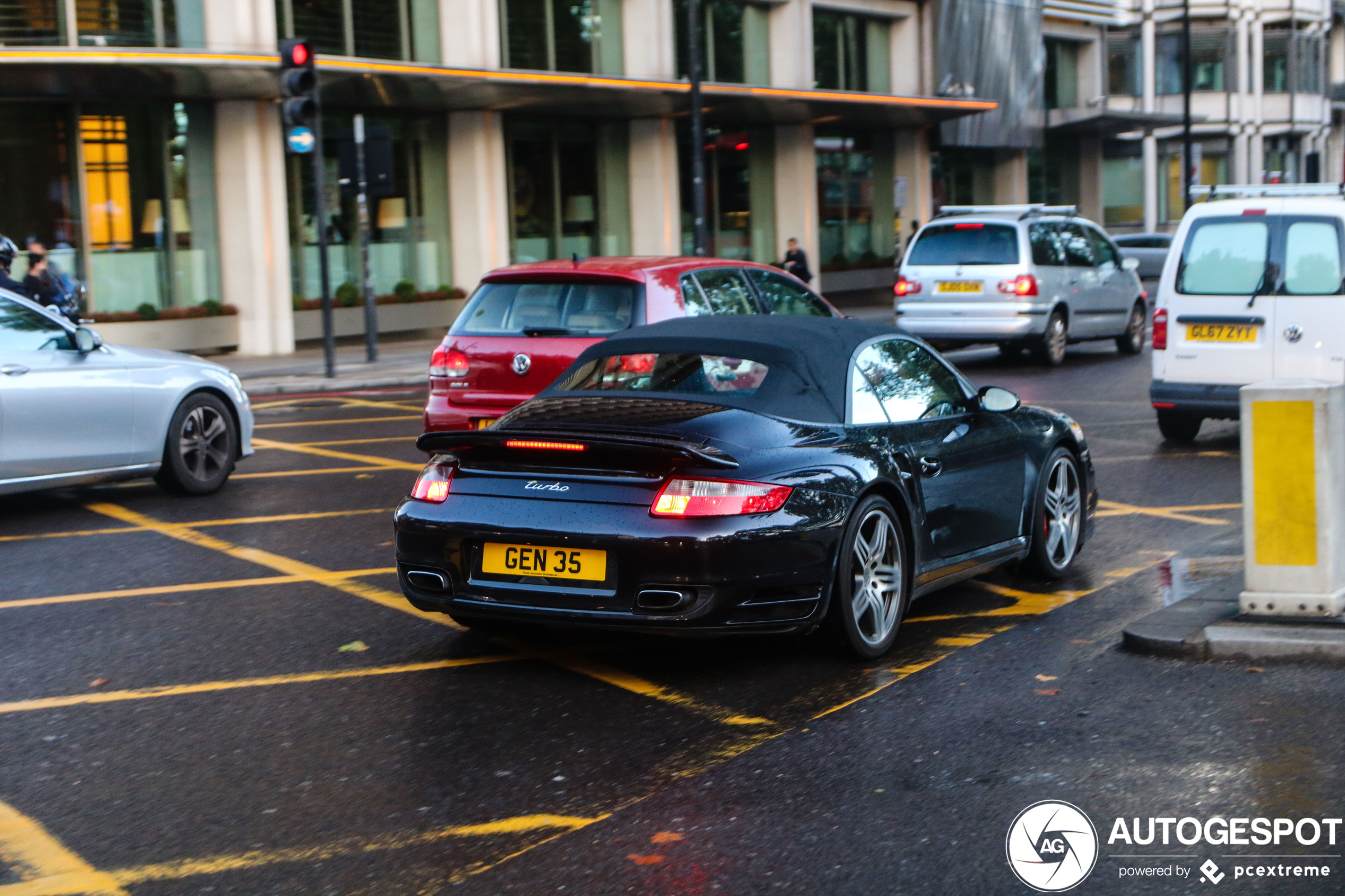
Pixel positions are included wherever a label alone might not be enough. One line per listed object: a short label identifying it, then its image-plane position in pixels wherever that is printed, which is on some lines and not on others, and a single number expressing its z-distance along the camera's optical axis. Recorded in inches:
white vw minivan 449.4
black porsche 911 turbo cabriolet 221.0
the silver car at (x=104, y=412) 378.6
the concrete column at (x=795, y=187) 1400.1
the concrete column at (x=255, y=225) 984.3
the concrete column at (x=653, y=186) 1252.5
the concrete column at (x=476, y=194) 1119.6
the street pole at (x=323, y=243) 769.6
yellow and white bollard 244.2
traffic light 732.7
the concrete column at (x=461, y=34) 1079.6
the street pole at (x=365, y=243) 815.7
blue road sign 767.7
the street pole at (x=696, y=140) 981.2
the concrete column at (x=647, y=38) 1211.9
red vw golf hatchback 388.8
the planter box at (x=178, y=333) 948.0
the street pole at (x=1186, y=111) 1449.3
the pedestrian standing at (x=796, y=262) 1127.0
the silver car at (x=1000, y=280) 756.6
